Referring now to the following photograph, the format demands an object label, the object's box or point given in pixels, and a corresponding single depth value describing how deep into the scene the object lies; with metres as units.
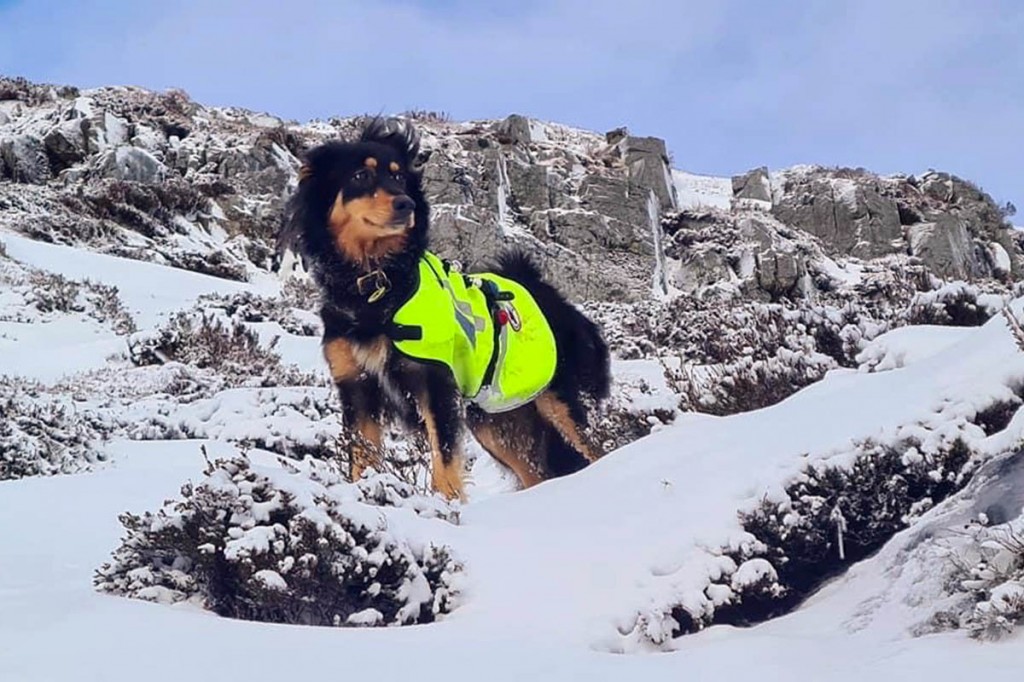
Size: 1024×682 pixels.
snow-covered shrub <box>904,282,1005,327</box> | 5.64
